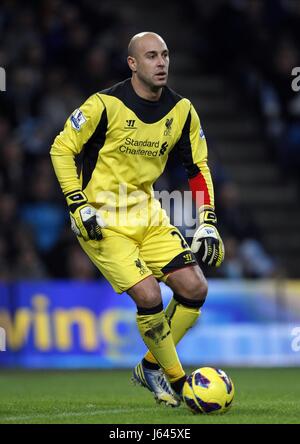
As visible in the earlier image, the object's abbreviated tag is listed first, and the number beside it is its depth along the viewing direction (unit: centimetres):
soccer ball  1547
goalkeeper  1631
